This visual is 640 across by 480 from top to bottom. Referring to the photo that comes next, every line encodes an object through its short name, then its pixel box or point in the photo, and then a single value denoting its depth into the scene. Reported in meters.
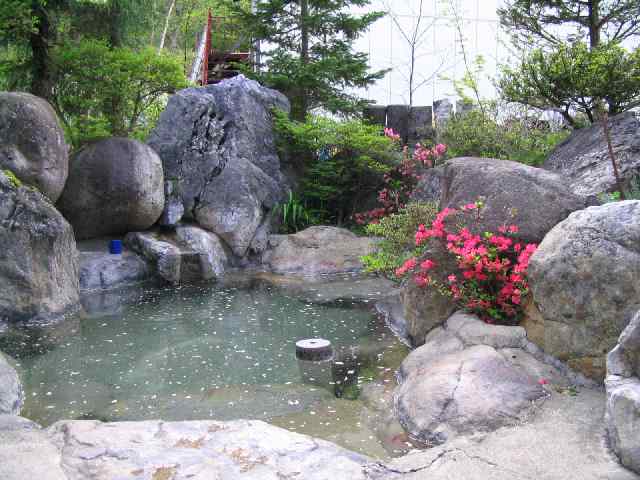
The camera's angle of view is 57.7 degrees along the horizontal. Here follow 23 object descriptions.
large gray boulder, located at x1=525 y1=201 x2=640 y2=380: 4.08
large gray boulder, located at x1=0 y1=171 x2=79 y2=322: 6.75
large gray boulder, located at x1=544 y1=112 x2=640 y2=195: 6.89
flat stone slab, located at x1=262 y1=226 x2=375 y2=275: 10.02
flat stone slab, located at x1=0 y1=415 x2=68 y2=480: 3.18
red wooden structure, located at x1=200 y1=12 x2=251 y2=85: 15.42
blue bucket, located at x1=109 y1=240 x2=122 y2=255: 9.12
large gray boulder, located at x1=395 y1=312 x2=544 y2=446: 4.05
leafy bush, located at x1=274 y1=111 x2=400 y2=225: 11.14
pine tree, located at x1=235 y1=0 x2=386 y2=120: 12.48
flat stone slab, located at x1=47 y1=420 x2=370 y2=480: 3.31
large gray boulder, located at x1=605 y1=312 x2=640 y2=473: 3.15
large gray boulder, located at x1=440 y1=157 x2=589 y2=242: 5.35
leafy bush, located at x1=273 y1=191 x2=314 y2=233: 11.39
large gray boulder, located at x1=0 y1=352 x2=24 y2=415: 4.47
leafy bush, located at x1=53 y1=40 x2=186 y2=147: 9.48
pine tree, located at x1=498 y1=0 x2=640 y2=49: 9.98
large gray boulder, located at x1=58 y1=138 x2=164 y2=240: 8.97
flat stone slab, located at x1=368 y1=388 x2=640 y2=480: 3.26
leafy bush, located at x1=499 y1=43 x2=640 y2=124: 7.59
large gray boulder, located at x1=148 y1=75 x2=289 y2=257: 10.27
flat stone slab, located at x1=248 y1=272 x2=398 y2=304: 8.44
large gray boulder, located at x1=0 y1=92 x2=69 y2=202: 7.36
